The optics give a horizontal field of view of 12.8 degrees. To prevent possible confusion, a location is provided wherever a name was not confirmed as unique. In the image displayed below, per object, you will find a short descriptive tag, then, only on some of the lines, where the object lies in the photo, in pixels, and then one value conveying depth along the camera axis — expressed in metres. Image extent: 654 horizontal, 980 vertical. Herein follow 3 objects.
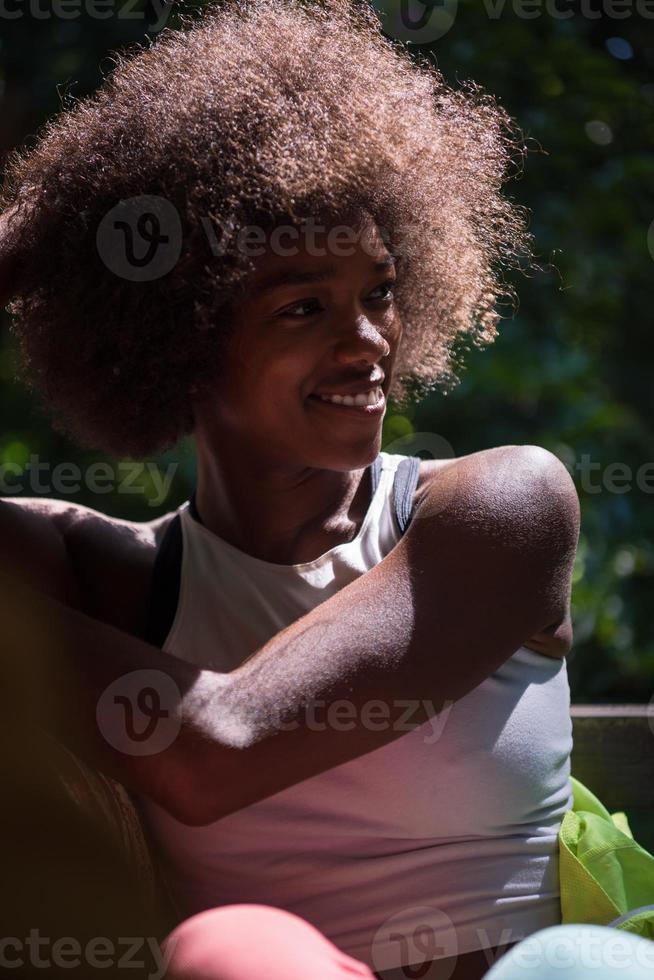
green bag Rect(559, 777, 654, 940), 1.81
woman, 1.76
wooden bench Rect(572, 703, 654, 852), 2.08
